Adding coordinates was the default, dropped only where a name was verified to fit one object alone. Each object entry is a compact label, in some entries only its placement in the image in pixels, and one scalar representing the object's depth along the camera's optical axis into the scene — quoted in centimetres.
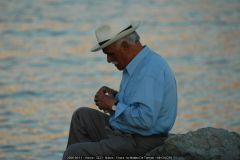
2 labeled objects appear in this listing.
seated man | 1305
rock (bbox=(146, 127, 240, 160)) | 1309
